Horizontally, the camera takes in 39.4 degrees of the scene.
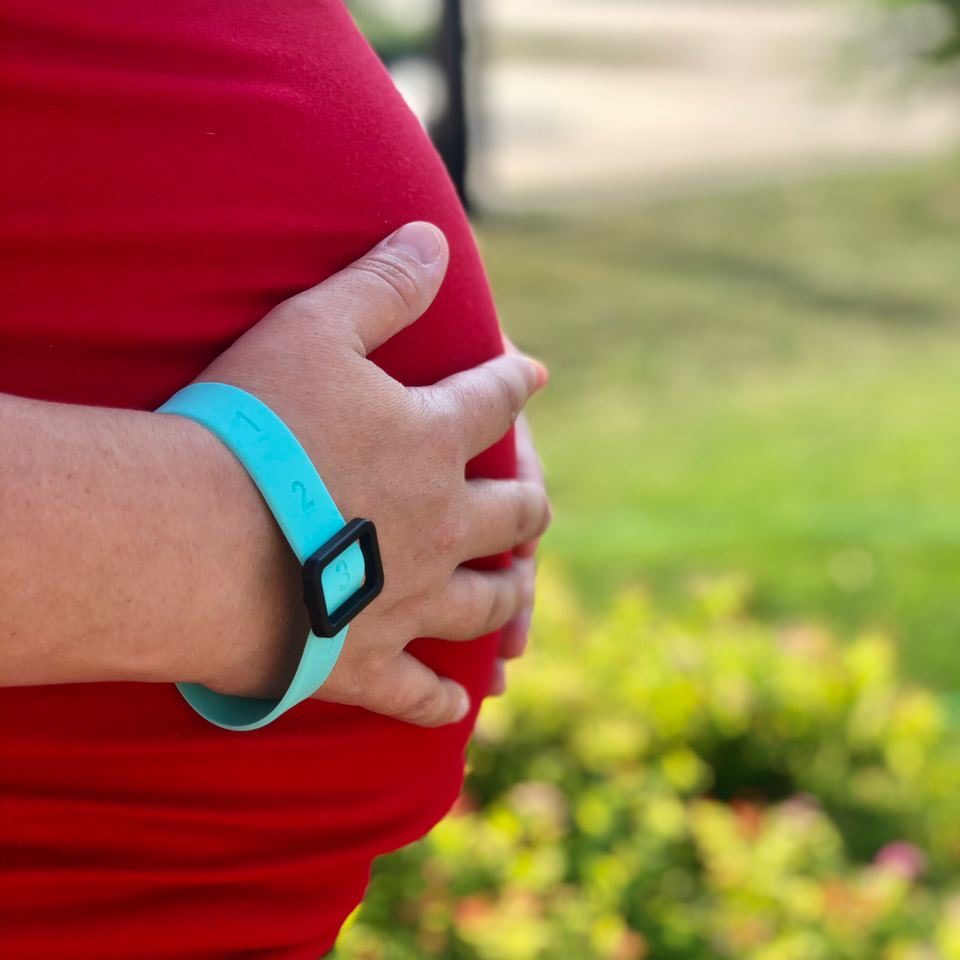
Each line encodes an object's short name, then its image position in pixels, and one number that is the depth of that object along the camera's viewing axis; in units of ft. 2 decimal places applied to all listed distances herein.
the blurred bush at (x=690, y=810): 7.56
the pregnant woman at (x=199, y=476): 2.81
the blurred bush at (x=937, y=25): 34.68
